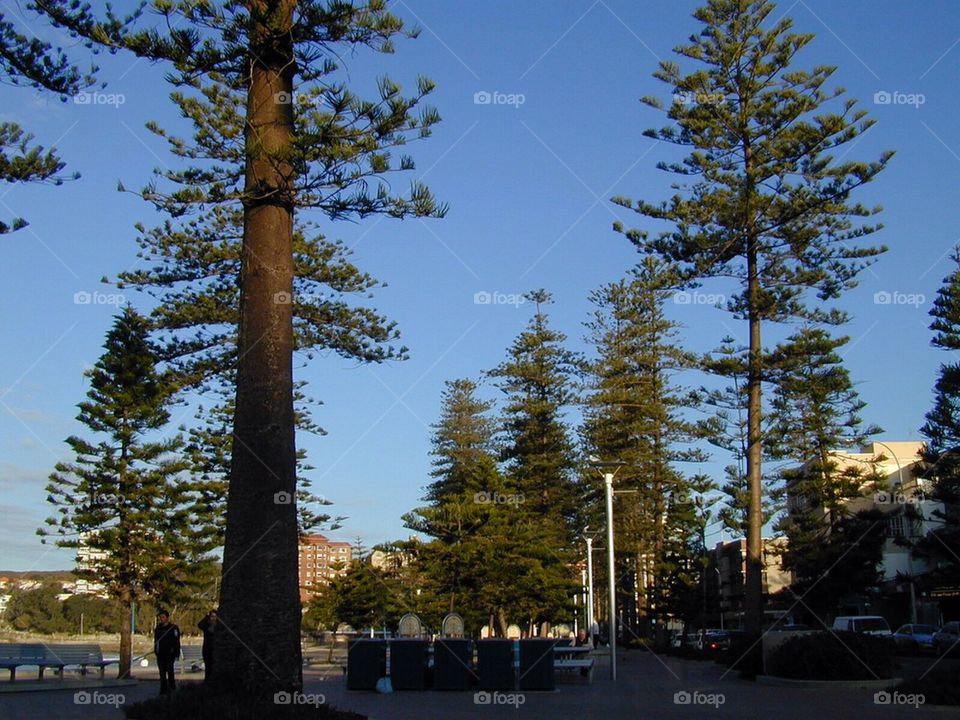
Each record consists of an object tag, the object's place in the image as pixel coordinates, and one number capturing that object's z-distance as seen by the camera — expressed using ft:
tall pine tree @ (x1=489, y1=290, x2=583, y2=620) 159.84
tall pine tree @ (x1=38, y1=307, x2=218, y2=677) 79.41
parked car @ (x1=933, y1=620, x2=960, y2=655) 97.93
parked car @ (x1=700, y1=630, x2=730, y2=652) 118.06
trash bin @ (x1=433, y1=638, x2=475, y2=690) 58.49
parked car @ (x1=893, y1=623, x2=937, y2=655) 114.32
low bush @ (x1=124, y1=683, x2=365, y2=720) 27.99
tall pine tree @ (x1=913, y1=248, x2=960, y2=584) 99.14
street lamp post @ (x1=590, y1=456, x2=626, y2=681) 72.47
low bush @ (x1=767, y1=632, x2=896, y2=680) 56.90
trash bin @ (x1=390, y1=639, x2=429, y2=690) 58.75
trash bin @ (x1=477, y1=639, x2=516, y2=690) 57.36
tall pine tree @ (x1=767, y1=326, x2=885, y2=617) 131.85
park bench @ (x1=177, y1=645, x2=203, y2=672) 89.97
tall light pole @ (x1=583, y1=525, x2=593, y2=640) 133.88
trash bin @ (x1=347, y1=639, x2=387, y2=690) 59.16
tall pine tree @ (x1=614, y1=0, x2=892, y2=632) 80.64
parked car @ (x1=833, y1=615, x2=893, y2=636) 123.34
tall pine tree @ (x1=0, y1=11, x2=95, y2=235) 40.93
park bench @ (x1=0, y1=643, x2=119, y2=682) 62.03
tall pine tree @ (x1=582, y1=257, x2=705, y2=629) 147.64
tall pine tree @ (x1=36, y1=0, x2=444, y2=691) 31.60
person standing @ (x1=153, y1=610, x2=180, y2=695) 49.24
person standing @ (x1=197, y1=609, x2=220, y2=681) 49.70
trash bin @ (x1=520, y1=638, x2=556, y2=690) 57.36
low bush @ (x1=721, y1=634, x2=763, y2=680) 65.51
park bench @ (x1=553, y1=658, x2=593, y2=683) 65.57
